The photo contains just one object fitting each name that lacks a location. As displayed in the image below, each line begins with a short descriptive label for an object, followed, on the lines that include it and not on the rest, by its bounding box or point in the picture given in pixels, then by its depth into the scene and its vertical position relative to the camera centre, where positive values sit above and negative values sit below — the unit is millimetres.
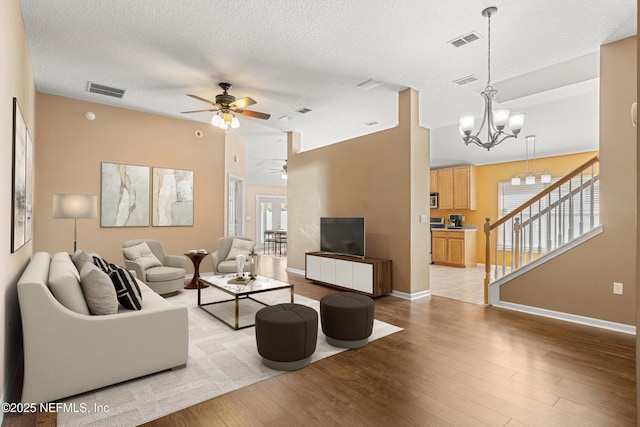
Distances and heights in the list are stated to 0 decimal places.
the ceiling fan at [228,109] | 4446 +1466
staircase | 3902 -265
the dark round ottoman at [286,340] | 2609 -1002
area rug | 2074 -1246
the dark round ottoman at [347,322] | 3096 -1019
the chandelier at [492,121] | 3533 +1034
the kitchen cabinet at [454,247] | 8031 -812
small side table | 5535 -749
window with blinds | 3982 +127
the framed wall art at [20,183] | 2500 +261
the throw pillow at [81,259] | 3184 -448
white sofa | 2117 -902
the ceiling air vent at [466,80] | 4457 +1848
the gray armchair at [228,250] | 5480 -620
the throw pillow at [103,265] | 3018 -489
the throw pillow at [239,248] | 5680 -588
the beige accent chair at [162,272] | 4648 -835
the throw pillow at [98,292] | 2414 -576
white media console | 4945 -936
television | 5297 -359
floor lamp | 4008 +93
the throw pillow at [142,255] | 4832 -619
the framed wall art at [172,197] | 6047 +313
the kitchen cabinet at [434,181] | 9062 +928
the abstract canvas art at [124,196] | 5559 +312
